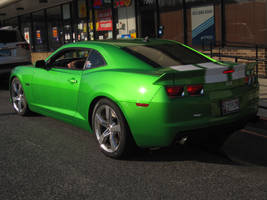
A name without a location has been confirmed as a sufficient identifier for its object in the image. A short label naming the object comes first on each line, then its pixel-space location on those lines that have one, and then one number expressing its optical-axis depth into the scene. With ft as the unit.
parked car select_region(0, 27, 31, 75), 41.47
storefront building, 40.16
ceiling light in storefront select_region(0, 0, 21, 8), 70.64
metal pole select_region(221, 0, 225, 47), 42.65
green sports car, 14.01
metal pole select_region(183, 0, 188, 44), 47.23
